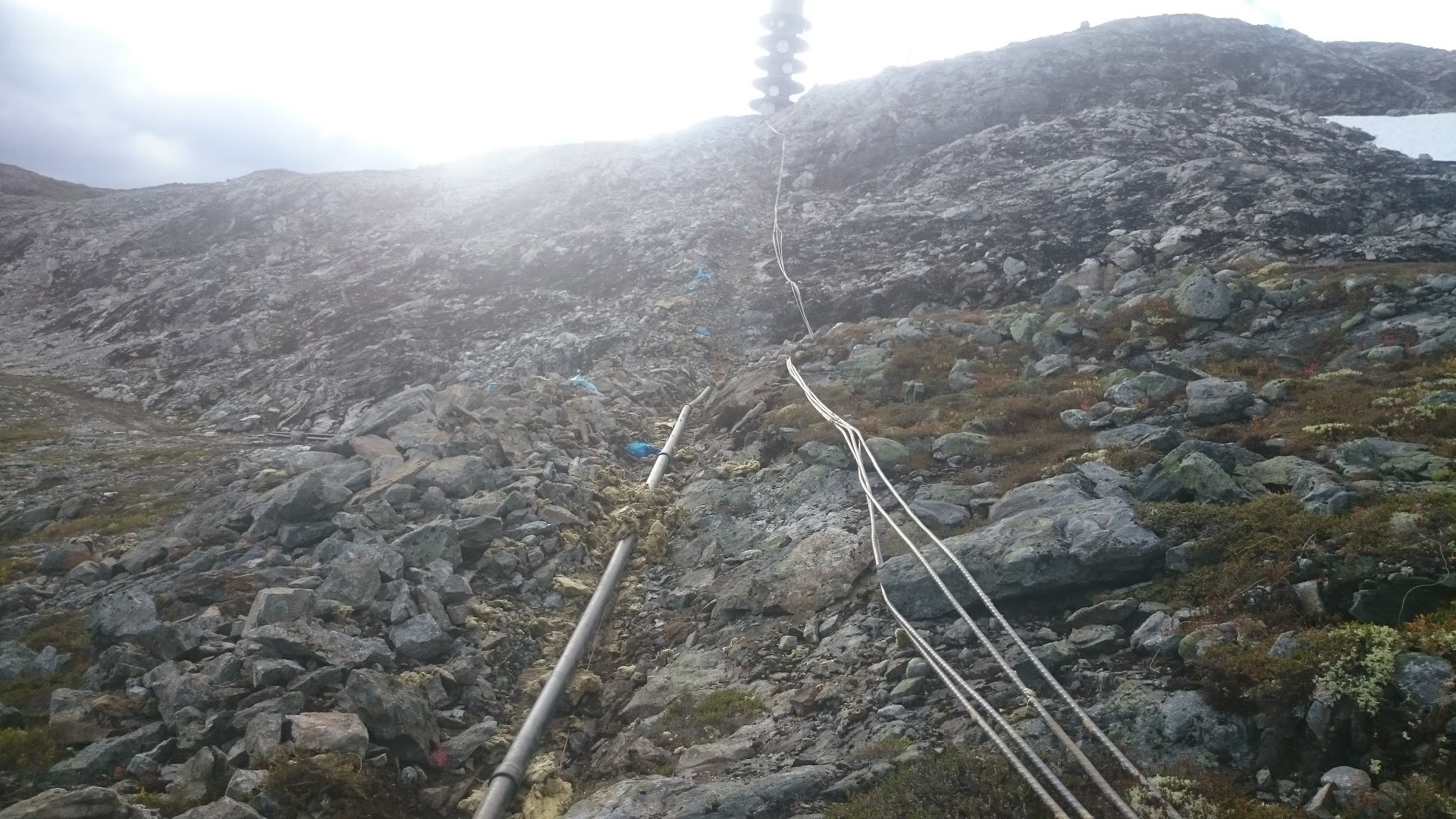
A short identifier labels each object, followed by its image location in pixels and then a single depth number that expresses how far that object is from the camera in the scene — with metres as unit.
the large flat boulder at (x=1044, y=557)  8.88
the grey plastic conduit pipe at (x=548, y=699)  8.73
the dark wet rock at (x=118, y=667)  9.64
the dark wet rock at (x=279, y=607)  10.23
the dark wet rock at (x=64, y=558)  13.55
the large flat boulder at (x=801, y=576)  11.20
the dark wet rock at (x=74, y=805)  7.09
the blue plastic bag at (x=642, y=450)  19.28
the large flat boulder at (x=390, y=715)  9.14
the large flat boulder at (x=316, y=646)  9.69
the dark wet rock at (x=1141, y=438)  11.95
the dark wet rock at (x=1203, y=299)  18.12
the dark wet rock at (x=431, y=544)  12.65
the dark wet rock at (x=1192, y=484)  9.65
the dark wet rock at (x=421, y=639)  10.63
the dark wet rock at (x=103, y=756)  8.24
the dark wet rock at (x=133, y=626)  10.05
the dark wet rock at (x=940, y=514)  11.48
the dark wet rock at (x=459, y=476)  14.95
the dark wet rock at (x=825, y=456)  15.28
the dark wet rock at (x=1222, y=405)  12.89
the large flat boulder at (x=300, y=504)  13.48
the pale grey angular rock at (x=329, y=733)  8.48
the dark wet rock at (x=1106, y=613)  8.30
